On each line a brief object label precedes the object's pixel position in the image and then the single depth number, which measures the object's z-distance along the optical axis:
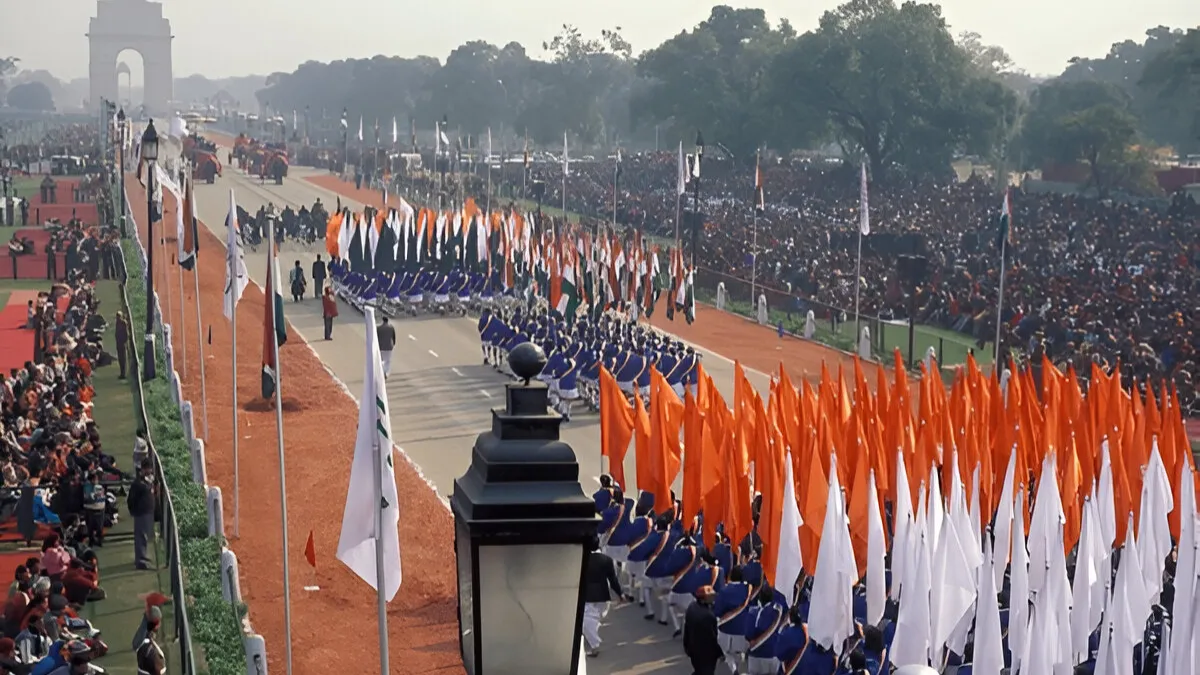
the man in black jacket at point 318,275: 45.00
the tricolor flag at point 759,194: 45.57
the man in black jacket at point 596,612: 12.98
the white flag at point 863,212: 38.88
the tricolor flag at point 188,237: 26.67
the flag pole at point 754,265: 44.16
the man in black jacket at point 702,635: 14.27
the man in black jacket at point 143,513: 18.80
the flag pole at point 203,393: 25.15
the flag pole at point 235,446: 20.88
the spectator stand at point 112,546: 17.30
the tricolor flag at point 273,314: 17.86
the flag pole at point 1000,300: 29.73
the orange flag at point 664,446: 18.61
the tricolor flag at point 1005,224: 30.55
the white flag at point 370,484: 11.18
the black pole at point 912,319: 31.44
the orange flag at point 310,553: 17.48
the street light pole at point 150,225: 27.88
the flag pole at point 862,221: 37.31
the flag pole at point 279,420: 15.20
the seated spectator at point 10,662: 13.64
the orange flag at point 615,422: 20.34
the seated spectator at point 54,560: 17.36
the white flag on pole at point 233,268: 22.39
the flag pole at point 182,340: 31.78
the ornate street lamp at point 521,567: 4.73
